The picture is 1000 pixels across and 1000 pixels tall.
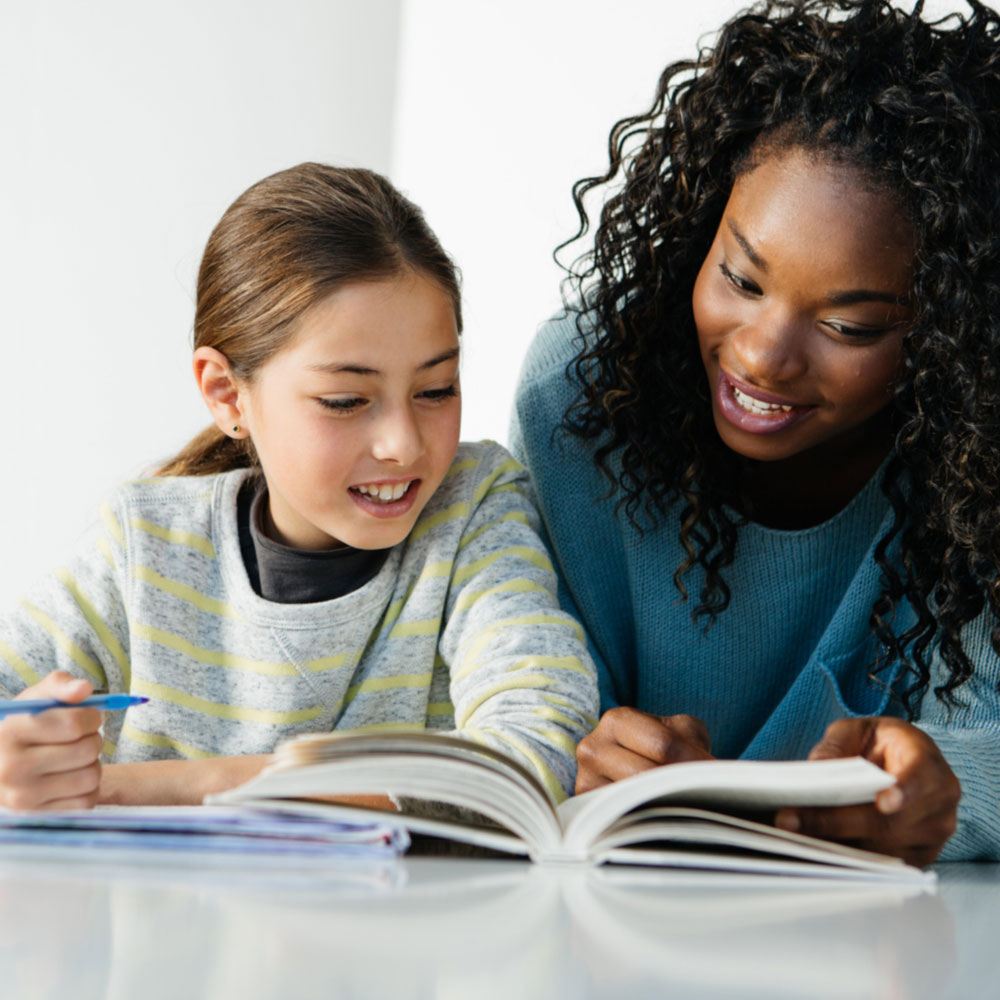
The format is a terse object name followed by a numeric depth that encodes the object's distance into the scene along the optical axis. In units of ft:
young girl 4.33
